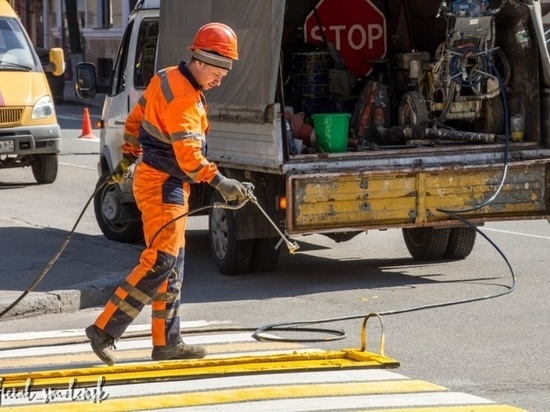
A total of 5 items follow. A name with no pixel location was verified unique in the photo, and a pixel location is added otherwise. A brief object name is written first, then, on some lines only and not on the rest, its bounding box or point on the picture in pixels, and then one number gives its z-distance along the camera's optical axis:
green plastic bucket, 17.63
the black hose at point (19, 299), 12.85
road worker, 11.84
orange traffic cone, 42.13
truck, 16.83
